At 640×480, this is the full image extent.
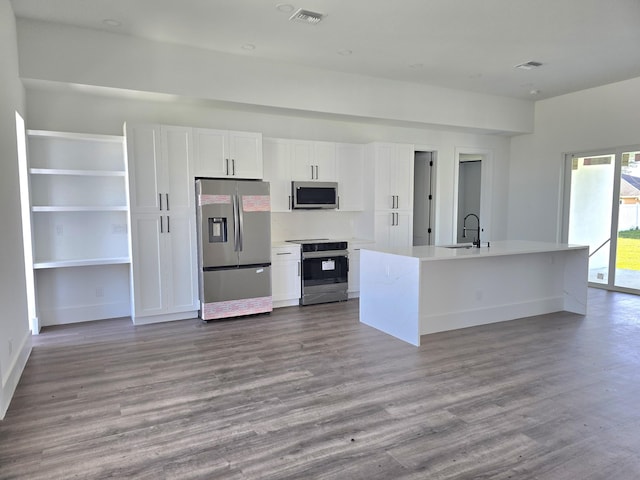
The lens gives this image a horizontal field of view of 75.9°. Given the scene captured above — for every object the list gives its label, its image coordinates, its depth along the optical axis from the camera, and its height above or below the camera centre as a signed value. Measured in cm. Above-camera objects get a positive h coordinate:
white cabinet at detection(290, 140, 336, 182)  585 +66
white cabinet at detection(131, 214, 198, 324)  472 -72
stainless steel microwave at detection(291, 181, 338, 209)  580 +17
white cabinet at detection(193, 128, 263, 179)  496 +65
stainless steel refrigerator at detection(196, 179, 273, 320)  487 -49
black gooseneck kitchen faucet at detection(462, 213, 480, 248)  877 -49
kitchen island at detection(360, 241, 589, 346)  411 -89
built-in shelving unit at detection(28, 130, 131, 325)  465 -23
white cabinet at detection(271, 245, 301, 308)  551 -93
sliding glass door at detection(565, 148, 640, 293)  636 -12
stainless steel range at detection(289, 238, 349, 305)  568 -90
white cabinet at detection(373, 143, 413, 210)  616 +46
